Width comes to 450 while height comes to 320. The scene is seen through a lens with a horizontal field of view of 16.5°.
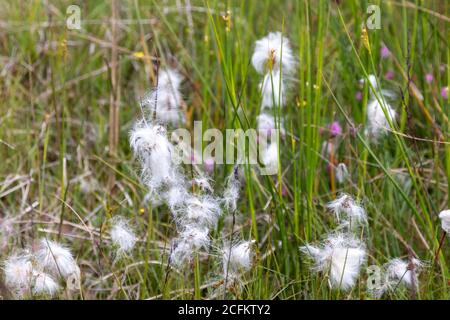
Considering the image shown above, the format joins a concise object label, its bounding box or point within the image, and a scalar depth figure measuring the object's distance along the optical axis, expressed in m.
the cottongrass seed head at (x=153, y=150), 0.89
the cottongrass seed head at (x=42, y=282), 0.93
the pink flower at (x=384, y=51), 1.15
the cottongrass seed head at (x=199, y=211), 0.91
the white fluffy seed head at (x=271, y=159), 1.00
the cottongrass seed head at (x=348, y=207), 0.92
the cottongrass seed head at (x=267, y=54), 1.01
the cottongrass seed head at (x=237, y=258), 0.92
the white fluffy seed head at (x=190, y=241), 0.91
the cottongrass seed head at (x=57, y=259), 0.93
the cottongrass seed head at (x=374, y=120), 1.02
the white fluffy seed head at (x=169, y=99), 1.07
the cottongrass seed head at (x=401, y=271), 0.94
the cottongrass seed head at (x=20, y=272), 0.93
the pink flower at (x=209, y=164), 1.08
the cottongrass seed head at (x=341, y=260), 0.92
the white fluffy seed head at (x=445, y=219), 0.90
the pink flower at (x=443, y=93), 1.10
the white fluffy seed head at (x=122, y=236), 0.94
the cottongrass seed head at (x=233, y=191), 0.92
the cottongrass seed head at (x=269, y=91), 1.03
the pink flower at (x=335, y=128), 1.06
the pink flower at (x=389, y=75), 1.16
